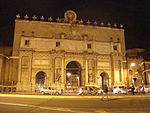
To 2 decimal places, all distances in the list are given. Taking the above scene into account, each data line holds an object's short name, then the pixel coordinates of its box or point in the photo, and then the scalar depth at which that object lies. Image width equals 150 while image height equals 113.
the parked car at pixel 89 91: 28.04
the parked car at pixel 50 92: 29.69
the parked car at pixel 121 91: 31.88
